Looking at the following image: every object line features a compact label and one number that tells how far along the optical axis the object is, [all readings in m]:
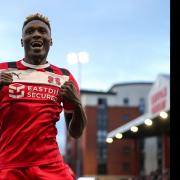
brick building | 72.44
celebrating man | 2.74
